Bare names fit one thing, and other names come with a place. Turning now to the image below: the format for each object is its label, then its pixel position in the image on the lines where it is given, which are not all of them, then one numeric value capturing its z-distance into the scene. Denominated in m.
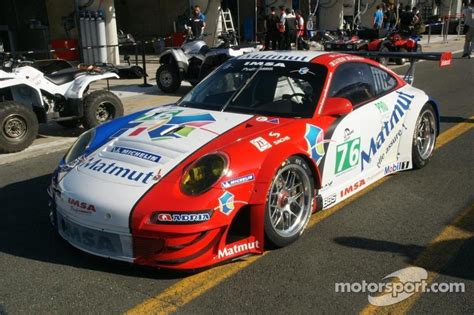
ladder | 18.95
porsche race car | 3.21
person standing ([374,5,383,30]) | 21.47
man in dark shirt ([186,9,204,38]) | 15.73
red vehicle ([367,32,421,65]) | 16.48
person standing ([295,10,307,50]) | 20.79
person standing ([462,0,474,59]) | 18.92
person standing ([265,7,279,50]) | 19.14
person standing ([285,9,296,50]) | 19.81
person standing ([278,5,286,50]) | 19.39
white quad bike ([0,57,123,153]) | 6.74
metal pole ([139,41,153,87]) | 11.93
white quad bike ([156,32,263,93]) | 11.61
